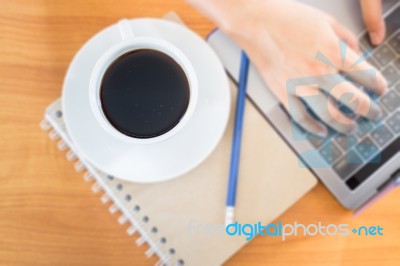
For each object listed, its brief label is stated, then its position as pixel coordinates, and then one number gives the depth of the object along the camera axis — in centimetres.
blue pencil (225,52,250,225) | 51
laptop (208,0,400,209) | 51
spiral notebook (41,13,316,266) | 51
